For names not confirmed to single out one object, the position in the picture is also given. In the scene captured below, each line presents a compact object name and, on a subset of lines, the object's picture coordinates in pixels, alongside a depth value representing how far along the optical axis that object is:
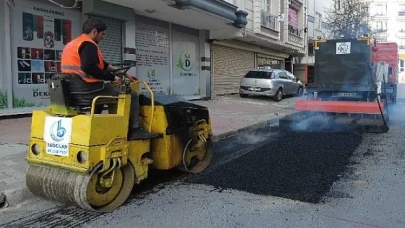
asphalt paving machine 9.66
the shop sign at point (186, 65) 16.72
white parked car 18.88
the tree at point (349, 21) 30.05
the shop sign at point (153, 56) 14.52
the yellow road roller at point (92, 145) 4.04
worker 4.25
